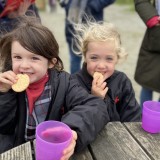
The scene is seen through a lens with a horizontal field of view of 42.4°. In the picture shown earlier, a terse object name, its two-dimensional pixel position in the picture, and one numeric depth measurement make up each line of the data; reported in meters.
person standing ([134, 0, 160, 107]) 1.94
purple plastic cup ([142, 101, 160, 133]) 1.10
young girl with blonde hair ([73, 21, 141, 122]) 1.46
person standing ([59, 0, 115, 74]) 2.46
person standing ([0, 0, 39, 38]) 1.71
